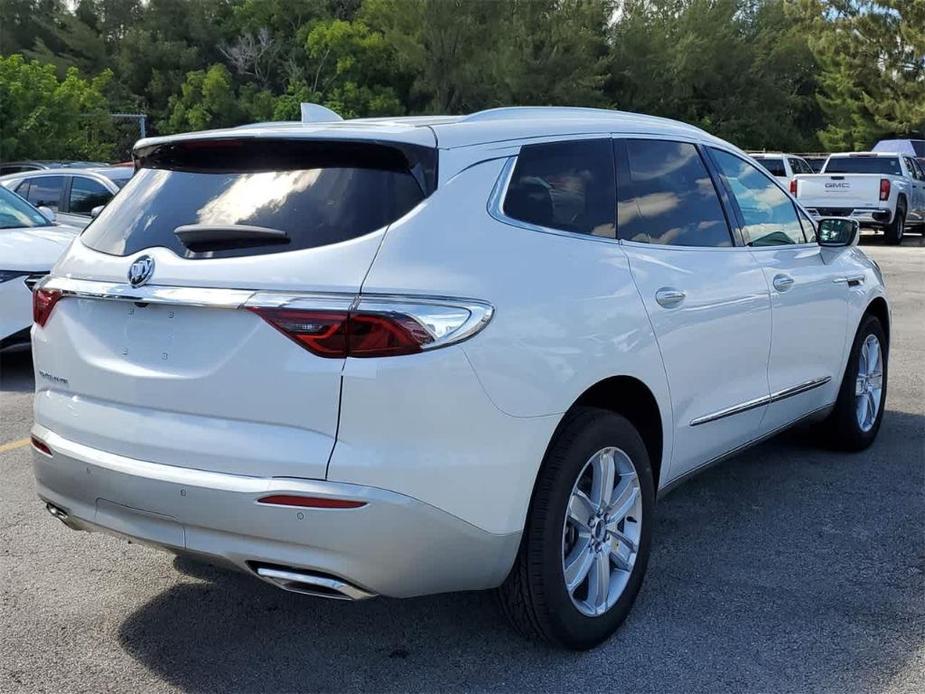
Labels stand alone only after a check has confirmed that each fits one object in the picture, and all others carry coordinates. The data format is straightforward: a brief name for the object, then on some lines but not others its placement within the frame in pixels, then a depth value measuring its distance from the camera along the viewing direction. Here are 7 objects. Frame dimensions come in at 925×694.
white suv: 2.87
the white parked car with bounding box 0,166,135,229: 12.24
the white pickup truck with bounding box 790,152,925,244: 20.06
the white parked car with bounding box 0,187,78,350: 7.68
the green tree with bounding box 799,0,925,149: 45.44
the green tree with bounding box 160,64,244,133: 47.97
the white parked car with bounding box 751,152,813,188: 23.28
